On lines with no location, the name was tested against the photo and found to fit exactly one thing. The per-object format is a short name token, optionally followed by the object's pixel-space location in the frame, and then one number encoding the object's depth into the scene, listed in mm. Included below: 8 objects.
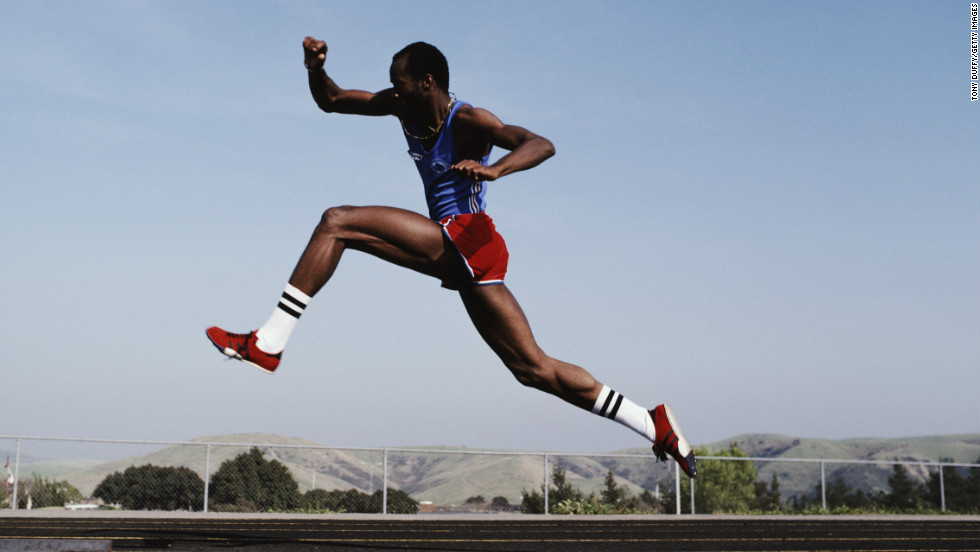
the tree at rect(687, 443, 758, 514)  17656
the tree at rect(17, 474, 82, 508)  14859
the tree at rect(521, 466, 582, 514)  16250
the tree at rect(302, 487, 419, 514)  15867
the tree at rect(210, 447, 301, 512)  15672
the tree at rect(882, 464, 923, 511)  20614
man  4180
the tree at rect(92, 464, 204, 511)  15531
